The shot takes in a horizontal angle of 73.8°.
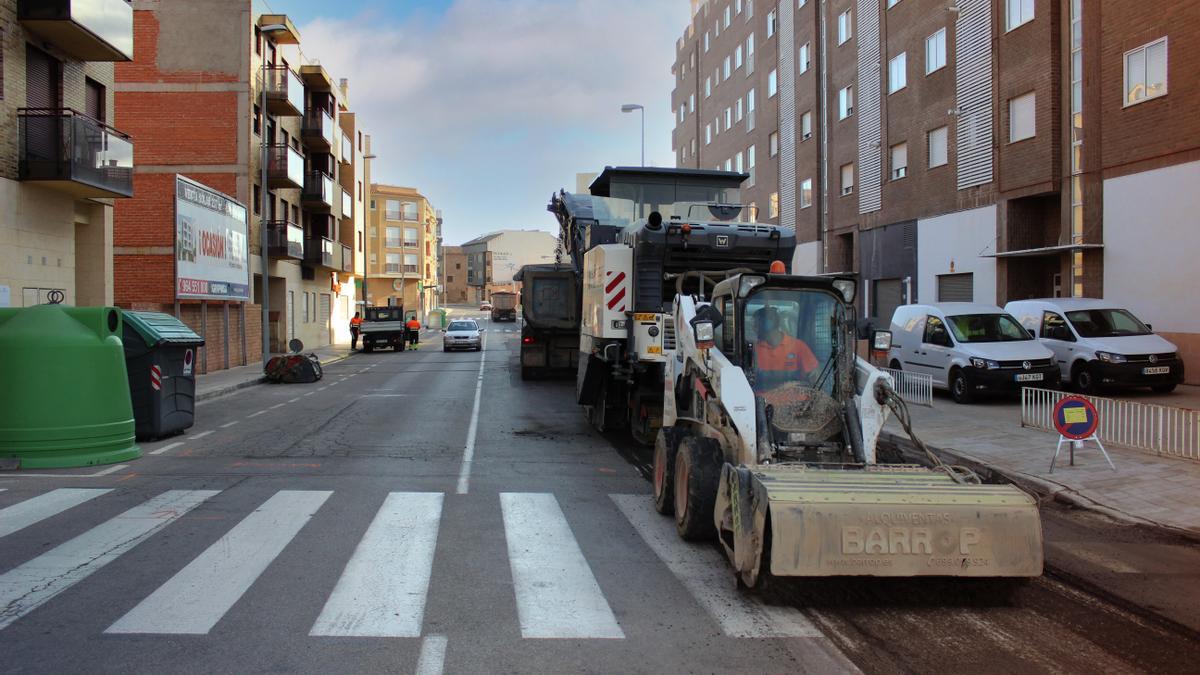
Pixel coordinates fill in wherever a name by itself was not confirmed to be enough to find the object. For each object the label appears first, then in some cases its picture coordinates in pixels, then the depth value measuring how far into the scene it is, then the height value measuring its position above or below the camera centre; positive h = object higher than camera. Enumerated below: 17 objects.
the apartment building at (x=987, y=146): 16.73 +5.02
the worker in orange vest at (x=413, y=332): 41.12 -0.37
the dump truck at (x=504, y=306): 75.94 +1.78
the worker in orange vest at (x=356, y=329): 38.91 -0.20
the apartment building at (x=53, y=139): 15.76 +3.95
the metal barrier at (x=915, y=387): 14.82 -1.22
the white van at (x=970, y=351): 14.66 -0.53
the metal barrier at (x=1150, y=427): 9.10 -1.26
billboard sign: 22.61 +2.47
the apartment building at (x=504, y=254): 132.88 +11.93
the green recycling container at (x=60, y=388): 9.15 -0.73
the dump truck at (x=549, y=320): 18.27 +0.11
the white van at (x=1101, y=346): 14.35 -0.42
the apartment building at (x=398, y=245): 81.12 +8.45
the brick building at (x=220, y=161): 25.55 +6.26
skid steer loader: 4.61 -0.98
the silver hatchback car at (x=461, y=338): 37.25 -0.62
